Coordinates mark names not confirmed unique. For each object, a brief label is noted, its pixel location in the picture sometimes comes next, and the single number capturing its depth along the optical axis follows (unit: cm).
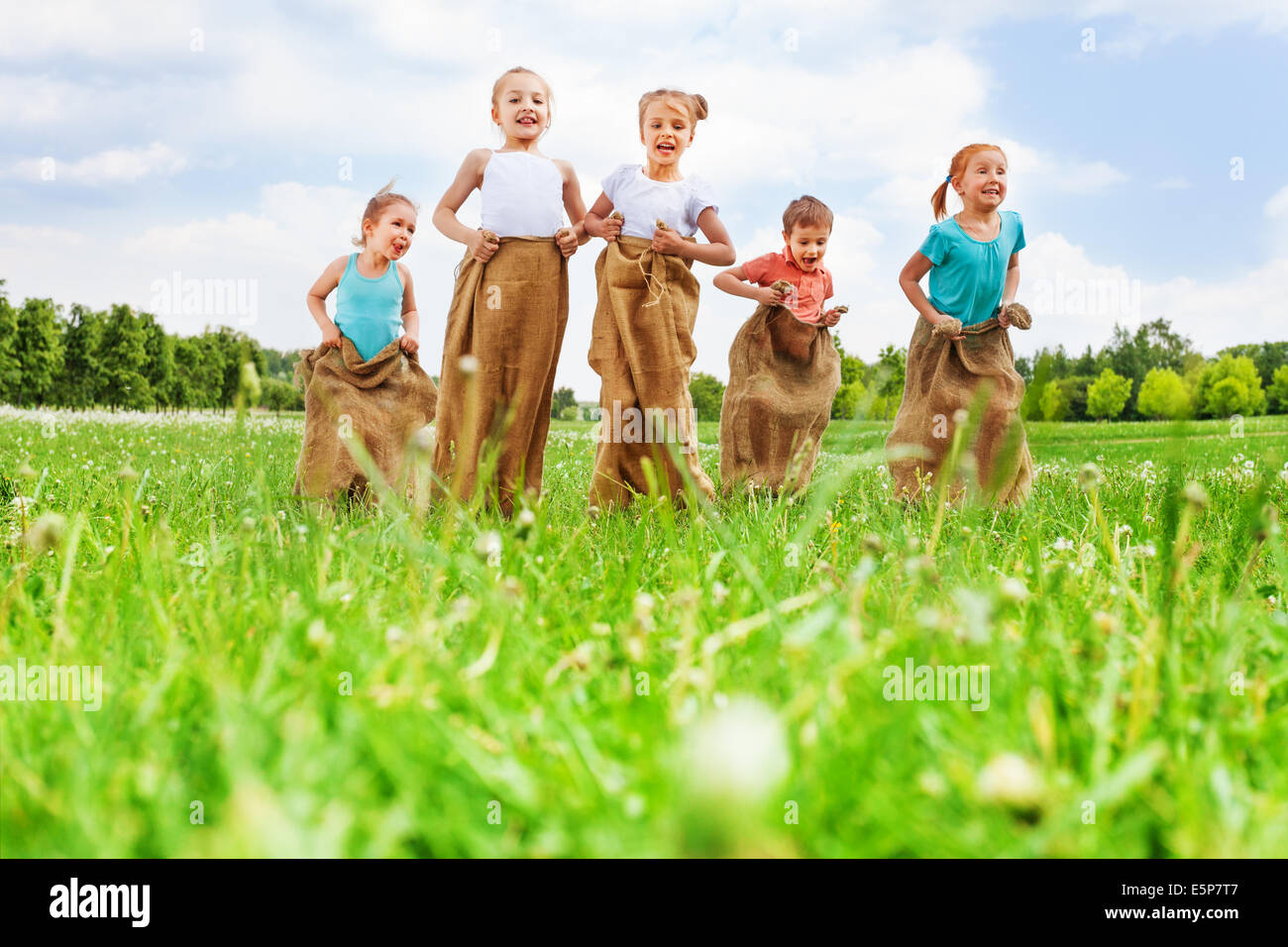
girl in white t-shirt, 530
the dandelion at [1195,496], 209
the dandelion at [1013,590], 176
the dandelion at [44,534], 221
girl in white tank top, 512
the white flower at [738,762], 66
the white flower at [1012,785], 107
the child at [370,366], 559
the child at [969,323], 599
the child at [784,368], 618
